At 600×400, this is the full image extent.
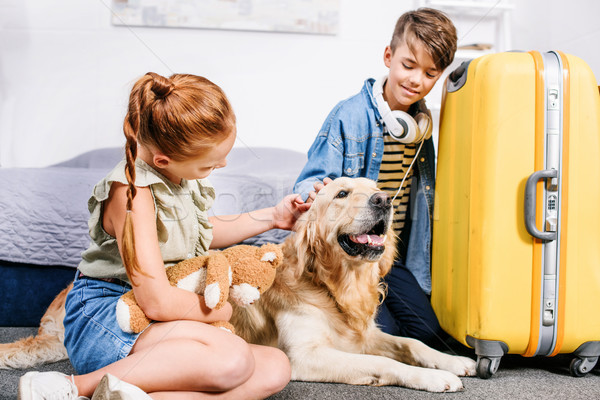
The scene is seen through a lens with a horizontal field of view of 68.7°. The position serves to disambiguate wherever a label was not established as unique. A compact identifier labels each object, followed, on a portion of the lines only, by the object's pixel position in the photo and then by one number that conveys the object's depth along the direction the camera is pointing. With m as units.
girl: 0.86
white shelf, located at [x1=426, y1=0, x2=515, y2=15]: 2.19
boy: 1.38
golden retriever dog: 1.18
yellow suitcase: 1.08
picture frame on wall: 2.01
